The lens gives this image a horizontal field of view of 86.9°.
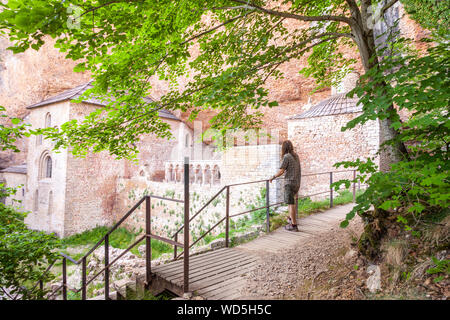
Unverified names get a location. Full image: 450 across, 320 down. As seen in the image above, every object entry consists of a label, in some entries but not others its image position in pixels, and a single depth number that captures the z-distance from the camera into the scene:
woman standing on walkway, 4.63
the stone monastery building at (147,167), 9.49
